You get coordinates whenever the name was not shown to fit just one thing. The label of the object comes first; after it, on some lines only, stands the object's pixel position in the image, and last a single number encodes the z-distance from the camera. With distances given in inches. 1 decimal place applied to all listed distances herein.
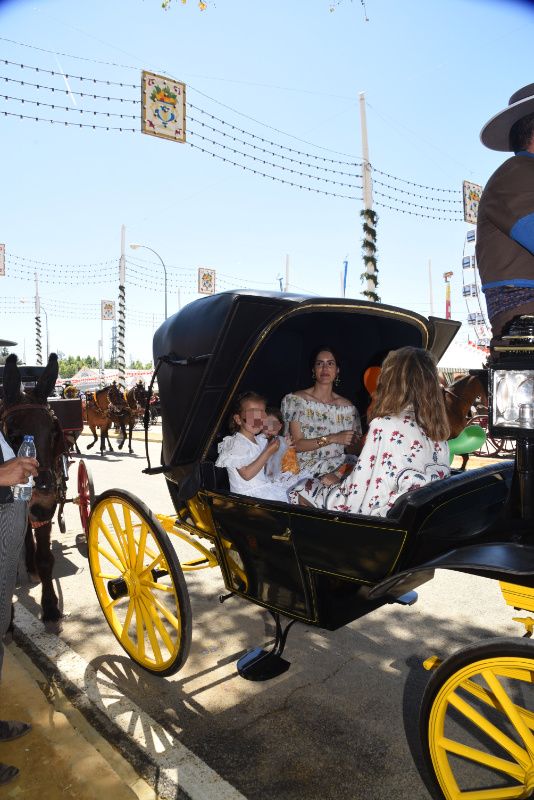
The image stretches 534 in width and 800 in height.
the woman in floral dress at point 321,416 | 169.6
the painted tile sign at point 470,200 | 644.1
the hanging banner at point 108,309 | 1354.6
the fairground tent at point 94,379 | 1725.5
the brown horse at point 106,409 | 634.3
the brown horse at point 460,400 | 301.0
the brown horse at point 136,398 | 732.8
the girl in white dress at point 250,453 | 134.1
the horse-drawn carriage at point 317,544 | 77.4
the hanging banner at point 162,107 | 424.8
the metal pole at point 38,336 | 1508.4
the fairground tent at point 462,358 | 841.5
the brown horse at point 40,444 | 153.1
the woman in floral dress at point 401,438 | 103.9
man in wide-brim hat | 85.9
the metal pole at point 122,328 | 1088.8
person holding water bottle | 100.0
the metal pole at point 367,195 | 606.9
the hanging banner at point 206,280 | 1117.6
